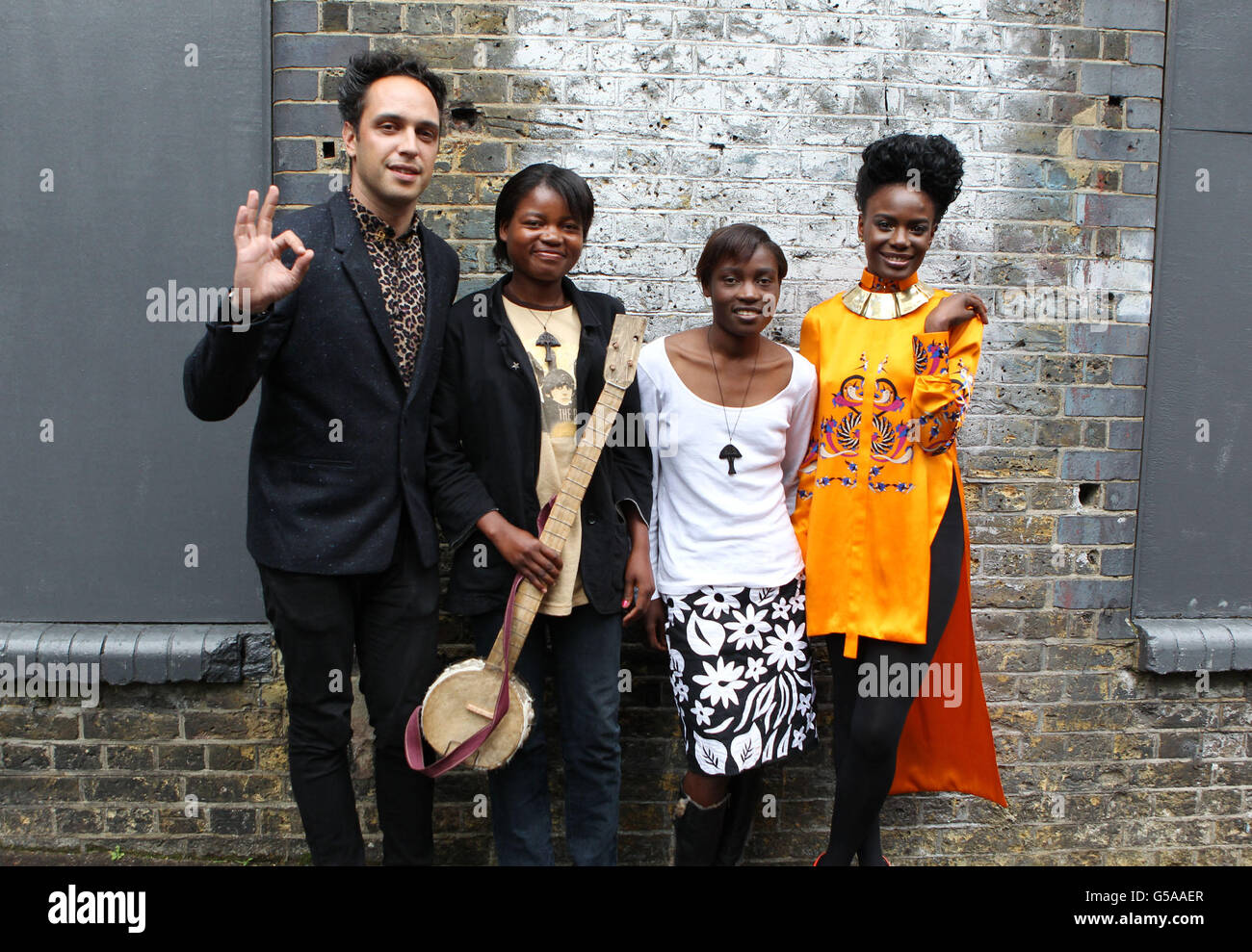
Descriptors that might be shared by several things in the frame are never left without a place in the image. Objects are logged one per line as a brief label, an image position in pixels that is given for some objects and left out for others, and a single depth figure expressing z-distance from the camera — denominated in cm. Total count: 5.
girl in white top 255
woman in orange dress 253
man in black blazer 232
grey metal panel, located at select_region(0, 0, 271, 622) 299
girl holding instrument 246
